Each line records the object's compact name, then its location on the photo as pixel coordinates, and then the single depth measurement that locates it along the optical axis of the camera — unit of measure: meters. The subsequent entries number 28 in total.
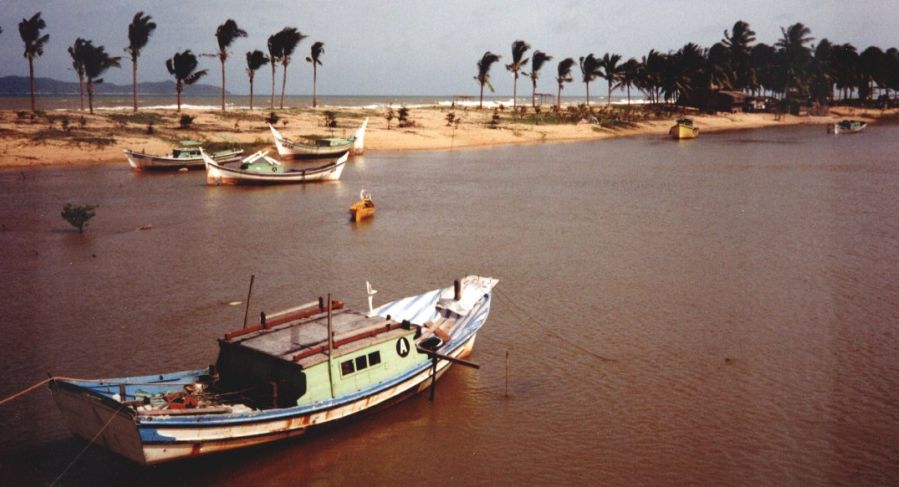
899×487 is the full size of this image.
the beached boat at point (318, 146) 52.56
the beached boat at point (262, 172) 40.41
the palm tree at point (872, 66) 132.12
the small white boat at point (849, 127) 87.69
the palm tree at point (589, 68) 116.06
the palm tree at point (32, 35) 58.12
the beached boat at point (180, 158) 45.94
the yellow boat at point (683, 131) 78.94
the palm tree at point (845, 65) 132.88
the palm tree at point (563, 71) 112.69
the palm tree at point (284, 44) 77.50
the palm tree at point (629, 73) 118.09
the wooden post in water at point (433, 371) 13.33
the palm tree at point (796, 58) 133.25
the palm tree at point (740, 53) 128.25
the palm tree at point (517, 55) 99.81
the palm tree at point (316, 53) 82.06
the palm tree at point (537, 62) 106.44
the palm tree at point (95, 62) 67.88
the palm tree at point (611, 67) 118.69
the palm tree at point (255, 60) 76.38
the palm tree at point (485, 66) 98.81
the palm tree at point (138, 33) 66.62
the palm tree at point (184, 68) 67.12
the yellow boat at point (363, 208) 30.05
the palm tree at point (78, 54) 68.19
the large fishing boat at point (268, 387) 10.41
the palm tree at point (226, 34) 72.88
